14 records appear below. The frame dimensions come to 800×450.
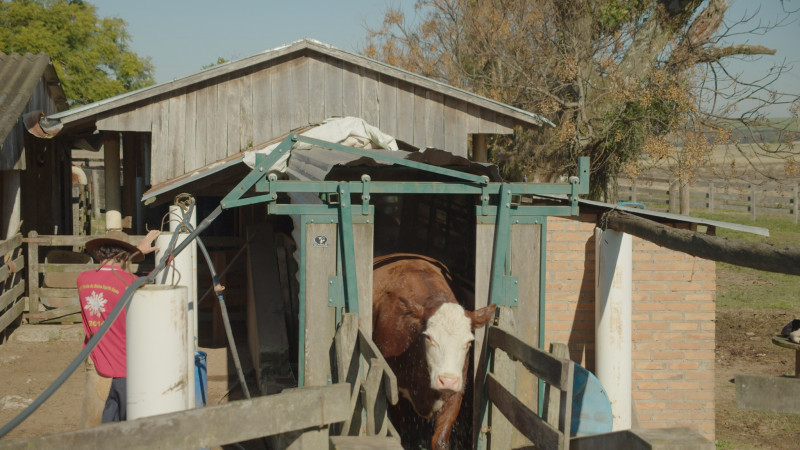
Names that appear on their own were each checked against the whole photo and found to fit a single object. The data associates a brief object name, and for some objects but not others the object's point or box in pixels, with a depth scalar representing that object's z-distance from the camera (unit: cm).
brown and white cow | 545
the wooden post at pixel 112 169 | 1128
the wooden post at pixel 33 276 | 1120
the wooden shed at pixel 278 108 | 998
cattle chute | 544
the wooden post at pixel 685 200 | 2041
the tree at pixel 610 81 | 1382
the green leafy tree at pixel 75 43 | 3288
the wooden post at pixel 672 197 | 2372
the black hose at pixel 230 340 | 584
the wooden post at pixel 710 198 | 2889
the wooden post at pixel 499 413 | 538
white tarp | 880
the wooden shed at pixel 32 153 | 1061
